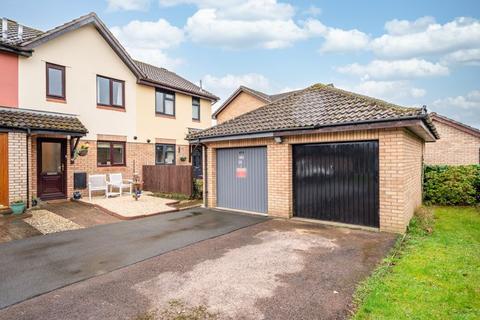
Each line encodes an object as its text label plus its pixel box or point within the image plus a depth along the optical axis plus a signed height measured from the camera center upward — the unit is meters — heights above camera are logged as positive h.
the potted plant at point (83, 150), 11.82 +0.50
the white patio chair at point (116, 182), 12.22 -0.92
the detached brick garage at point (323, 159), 6.61 +0.02
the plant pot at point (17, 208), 8.90 -1.48
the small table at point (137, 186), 11.45 -1.21
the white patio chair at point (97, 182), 11.52 -0.88
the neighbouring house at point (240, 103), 25.72 +5.55
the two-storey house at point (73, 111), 9.77 +2.33
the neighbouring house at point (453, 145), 16.06 +0.79
